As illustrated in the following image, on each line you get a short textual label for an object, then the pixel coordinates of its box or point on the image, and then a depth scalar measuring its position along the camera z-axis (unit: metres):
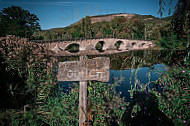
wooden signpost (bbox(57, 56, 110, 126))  2.04
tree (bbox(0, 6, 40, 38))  23.30
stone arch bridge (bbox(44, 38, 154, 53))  28.41
